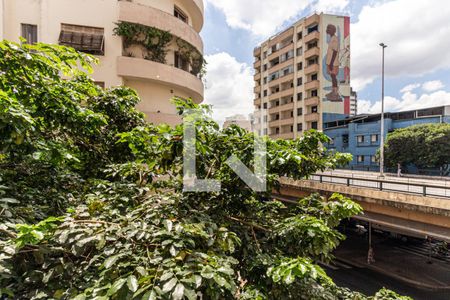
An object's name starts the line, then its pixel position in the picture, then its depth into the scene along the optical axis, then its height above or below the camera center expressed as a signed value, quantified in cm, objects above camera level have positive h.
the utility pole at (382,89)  2077 +464
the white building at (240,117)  3408 +384
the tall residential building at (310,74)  3609 +1038
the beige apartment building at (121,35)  1143 +508
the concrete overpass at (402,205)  895 -233
